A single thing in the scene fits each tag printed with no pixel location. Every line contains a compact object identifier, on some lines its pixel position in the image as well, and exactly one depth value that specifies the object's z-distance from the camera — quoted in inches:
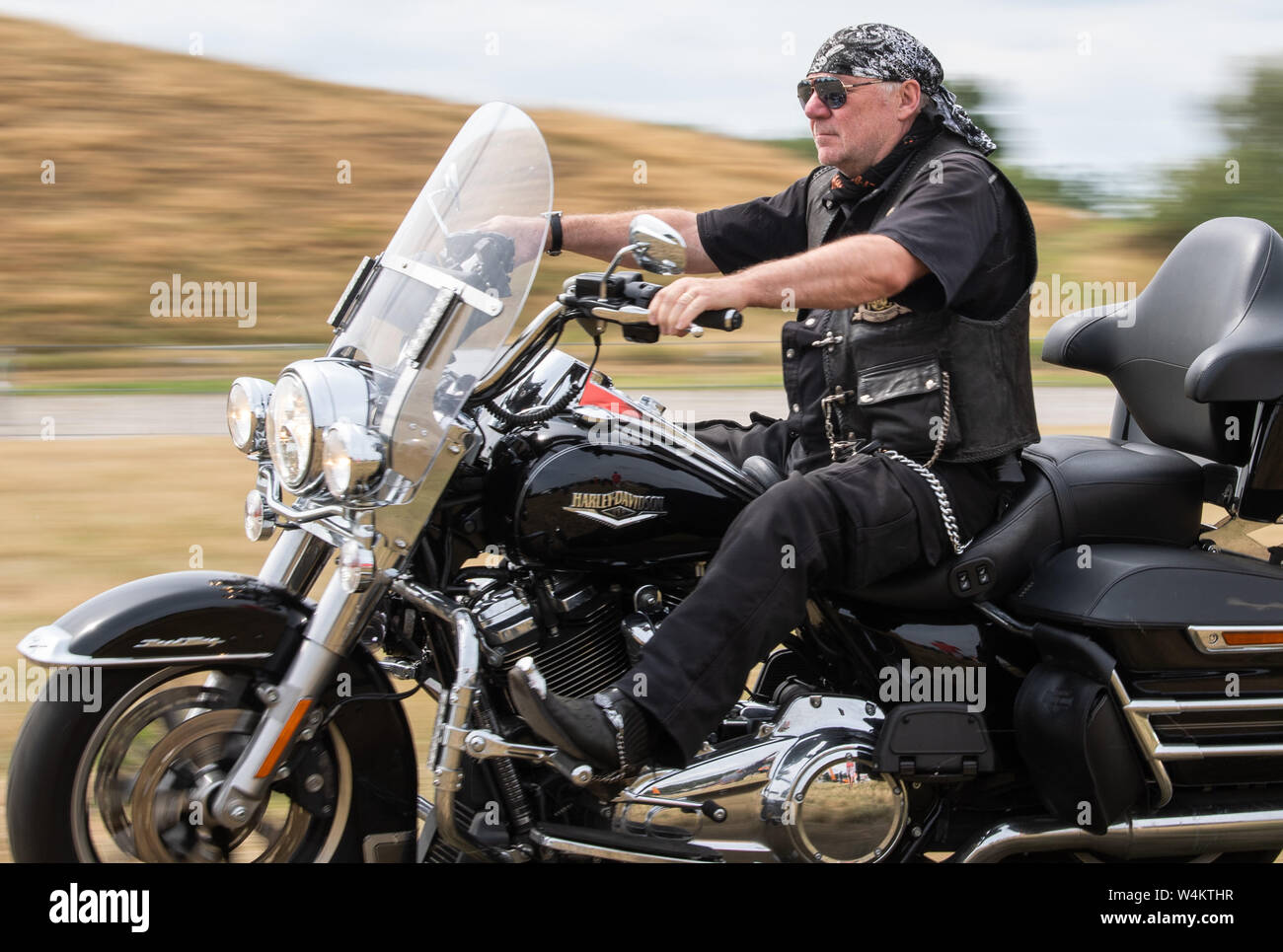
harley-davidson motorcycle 93.0
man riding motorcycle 97.6
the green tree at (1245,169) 700.7
